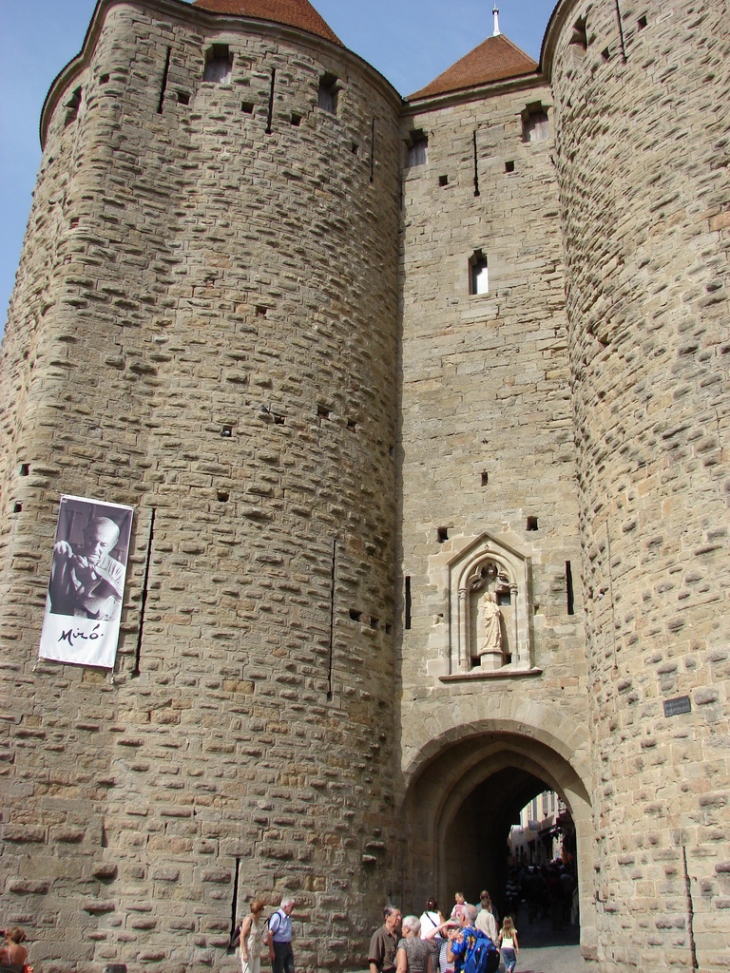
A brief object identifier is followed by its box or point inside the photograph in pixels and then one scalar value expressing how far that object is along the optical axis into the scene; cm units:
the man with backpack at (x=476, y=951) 727
